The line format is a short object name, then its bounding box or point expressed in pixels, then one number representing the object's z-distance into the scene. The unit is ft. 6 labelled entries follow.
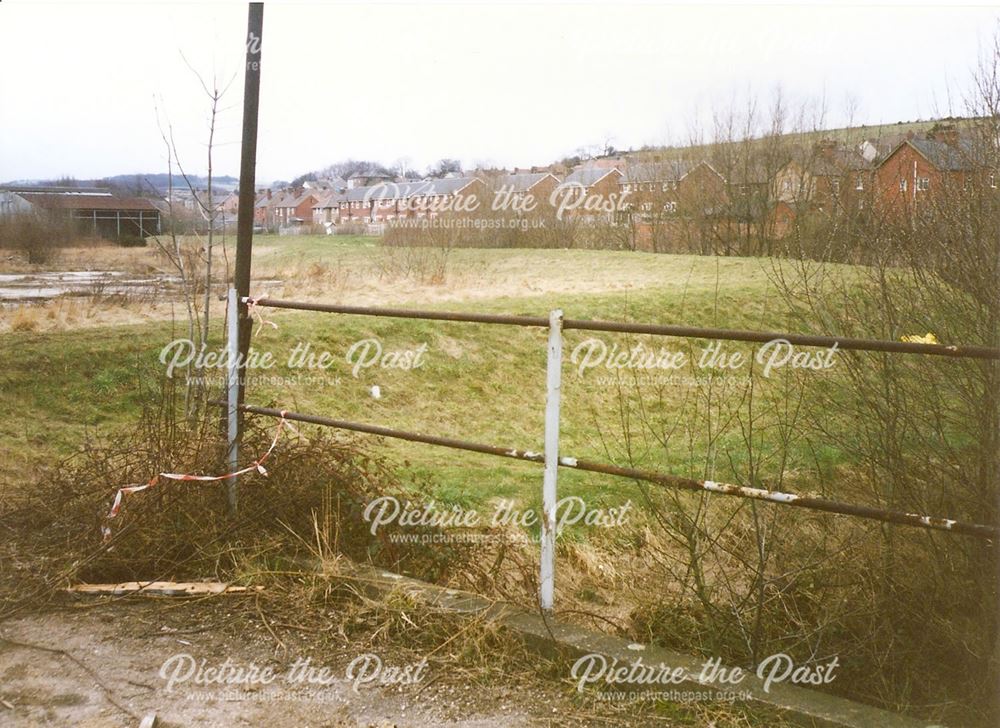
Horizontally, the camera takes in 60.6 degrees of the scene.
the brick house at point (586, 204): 110.52
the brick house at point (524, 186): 108.17
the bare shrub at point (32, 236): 81.30
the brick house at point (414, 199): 100.07
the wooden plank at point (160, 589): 13.82
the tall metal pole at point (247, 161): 16.16
